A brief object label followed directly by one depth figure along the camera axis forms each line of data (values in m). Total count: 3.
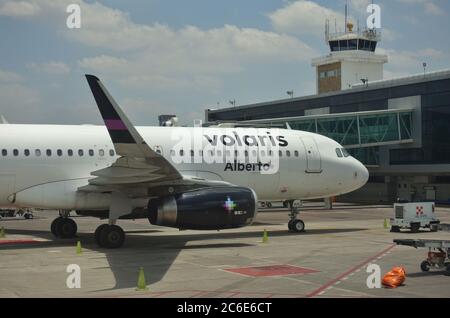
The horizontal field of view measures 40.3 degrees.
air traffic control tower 82.25
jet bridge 53.56
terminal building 52.44
